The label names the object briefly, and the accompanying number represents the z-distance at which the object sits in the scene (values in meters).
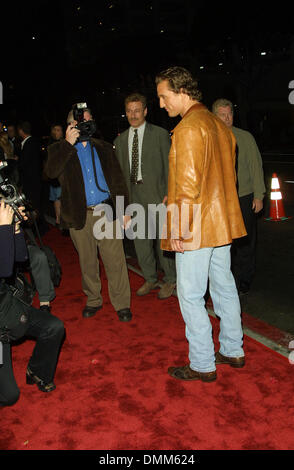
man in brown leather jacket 2.97
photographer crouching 2.95
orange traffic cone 8.63
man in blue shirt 4.25
